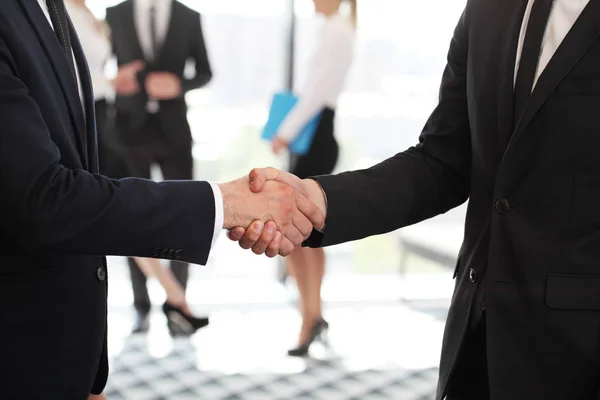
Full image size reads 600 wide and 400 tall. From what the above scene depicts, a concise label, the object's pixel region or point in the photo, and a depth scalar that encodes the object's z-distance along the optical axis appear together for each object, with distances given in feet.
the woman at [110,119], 12.07
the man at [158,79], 12.23
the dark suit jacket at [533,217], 3.87
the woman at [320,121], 11.91
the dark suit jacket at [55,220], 3.92
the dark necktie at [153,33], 12.21
